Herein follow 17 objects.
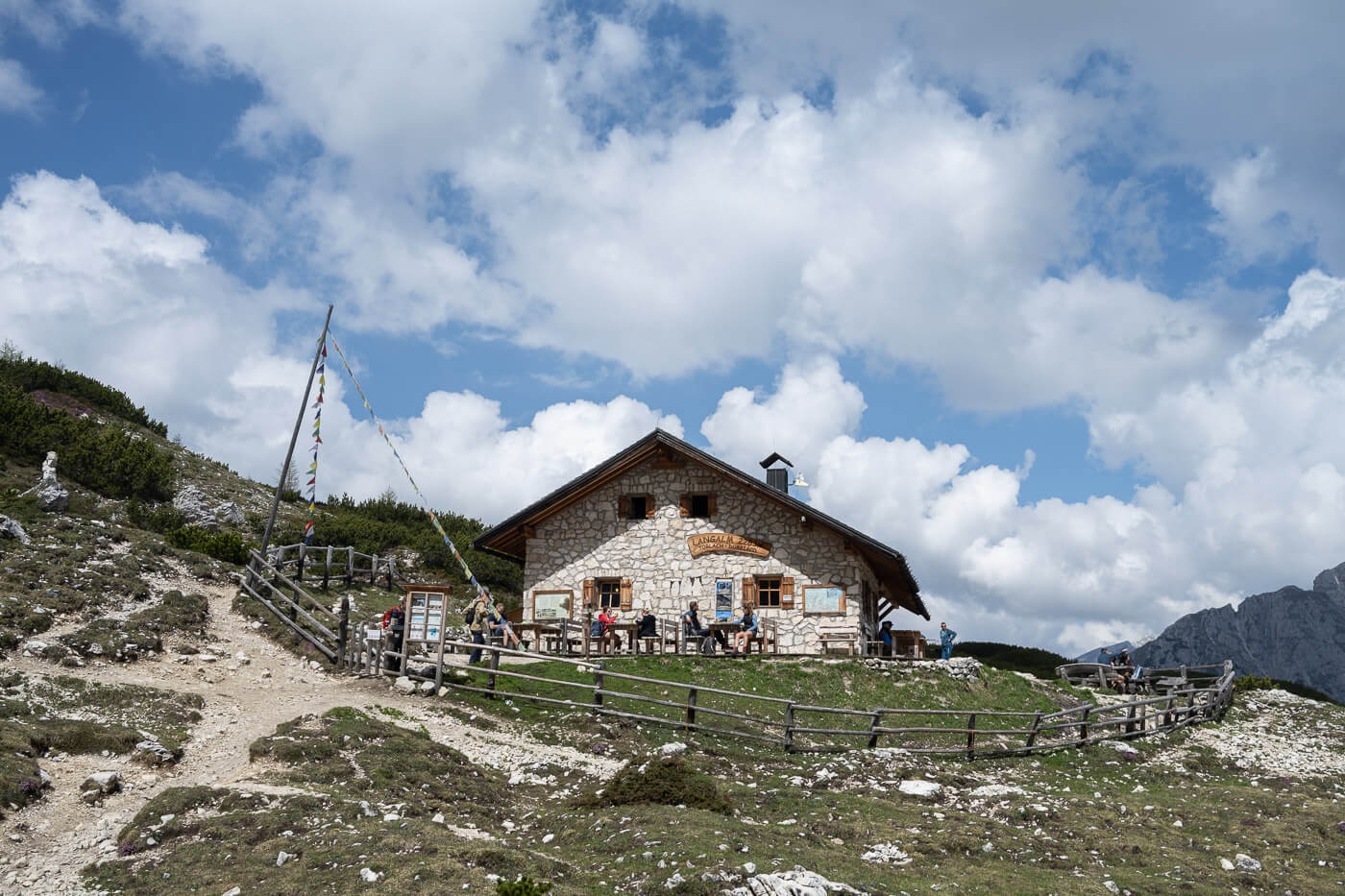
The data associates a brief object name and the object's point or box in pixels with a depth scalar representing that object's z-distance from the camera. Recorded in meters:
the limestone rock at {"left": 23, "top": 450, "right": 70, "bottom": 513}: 30.19
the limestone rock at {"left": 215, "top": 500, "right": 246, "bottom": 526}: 39.19
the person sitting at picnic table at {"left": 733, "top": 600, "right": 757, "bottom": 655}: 27.31
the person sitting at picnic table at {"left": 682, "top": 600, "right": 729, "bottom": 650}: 27.97
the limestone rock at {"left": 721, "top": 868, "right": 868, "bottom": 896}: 10.45
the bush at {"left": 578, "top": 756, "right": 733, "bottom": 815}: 14.34
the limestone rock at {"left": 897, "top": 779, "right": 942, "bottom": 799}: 16.64
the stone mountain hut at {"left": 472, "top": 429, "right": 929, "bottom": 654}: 28.88
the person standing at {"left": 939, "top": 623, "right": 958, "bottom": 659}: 30.25
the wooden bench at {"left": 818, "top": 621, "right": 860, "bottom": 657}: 28.28
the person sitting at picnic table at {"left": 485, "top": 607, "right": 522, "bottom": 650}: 26.16
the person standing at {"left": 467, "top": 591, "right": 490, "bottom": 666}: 24.89
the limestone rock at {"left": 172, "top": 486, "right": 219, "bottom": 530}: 37.84
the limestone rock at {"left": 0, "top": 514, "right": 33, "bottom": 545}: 25.98
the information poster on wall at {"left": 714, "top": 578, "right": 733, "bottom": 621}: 29.23
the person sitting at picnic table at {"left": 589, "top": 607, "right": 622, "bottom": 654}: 27.39
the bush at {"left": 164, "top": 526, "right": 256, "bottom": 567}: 32.12
